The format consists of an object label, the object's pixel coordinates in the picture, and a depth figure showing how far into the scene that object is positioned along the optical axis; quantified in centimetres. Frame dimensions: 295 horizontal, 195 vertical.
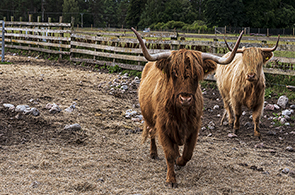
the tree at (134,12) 8000
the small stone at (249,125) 612
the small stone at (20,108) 527
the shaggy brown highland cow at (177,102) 302
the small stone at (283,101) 667
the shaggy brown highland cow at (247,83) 510
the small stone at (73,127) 501
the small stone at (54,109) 561
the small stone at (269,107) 666
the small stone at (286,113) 625
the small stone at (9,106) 536
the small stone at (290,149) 478
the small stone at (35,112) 528
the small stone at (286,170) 389
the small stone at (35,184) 311
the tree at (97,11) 8650
